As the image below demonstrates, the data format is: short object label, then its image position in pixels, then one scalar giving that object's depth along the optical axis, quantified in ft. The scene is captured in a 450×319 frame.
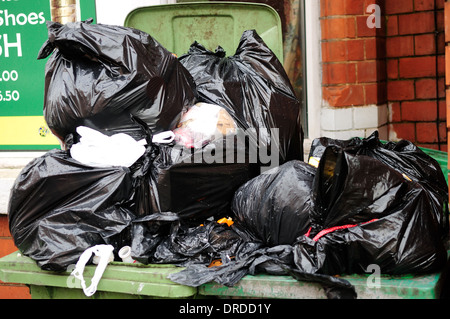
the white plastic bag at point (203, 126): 7.86
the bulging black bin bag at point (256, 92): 8.70
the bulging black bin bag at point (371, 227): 6.18
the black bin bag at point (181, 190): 7.29
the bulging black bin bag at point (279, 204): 6.92
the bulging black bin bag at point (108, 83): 7.81
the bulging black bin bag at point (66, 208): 7.09
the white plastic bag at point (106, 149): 7.63
